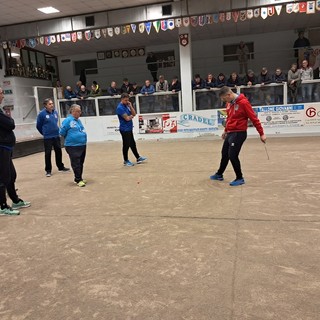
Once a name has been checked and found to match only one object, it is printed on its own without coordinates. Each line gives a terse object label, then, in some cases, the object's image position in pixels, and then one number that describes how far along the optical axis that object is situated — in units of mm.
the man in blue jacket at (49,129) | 6996
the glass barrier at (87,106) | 13074
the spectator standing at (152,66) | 16562
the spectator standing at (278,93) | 11453
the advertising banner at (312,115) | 11070
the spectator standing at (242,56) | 15953
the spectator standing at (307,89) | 11164
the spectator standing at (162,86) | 12750
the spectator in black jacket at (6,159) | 4273
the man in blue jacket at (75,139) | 5852
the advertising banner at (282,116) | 11242
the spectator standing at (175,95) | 12391
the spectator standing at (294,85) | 11227
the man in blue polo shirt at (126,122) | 7336
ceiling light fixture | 11091
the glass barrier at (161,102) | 12367
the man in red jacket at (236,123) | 5098
